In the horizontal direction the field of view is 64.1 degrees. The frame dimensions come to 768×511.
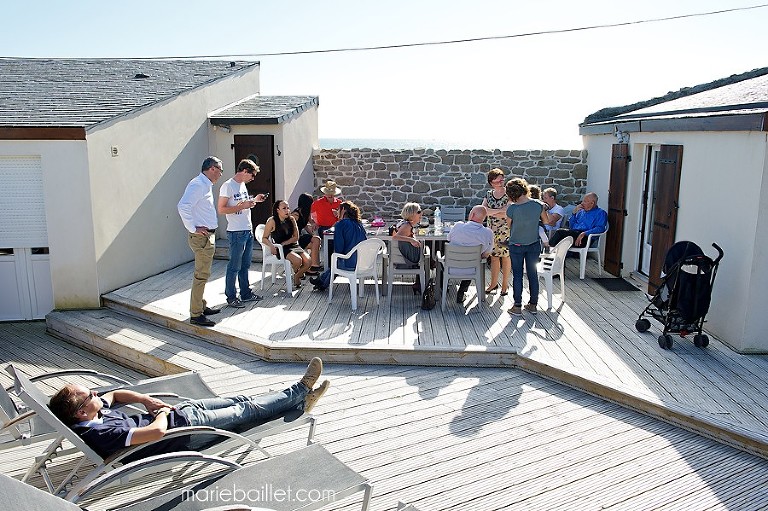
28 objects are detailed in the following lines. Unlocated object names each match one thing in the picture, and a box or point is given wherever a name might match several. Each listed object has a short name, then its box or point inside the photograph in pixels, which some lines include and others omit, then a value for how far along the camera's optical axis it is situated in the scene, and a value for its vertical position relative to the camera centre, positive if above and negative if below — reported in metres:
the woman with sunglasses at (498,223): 7.05 -0.89
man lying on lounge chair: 3.15 -1.51
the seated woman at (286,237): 7.32 -1.12
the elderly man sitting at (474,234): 6.43 -0.92
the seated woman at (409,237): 6.65 -0.99
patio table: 7.01 -1.06
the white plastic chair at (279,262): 7.33 -1.41
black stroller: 5.24 -1.25
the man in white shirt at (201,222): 5.79 -0.74
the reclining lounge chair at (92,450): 3.07 -1.62
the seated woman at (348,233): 6.73 -0.96
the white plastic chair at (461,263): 6.42 -1.23
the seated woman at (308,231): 7.98 -1.18
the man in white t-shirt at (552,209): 9.01 -0.96
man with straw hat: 7.92 -0.84
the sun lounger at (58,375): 3.62 -1.64
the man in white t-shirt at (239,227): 6.22 -0.86
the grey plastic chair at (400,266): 6.75 -1.33
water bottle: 7.53 -0.98
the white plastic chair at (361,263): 6.57 -1.28
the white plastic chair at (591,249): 8.49 -1.46
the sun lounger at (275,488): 2.86 -1.62
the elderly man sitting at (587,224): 8.80 -1.12
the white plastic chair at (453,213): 10.17 -1.14
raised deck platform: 4.46 -1.78
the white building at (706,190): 5.24 -0.46
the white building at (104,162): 7.01 -0.25
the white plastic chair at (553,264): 6.68 -1.32
